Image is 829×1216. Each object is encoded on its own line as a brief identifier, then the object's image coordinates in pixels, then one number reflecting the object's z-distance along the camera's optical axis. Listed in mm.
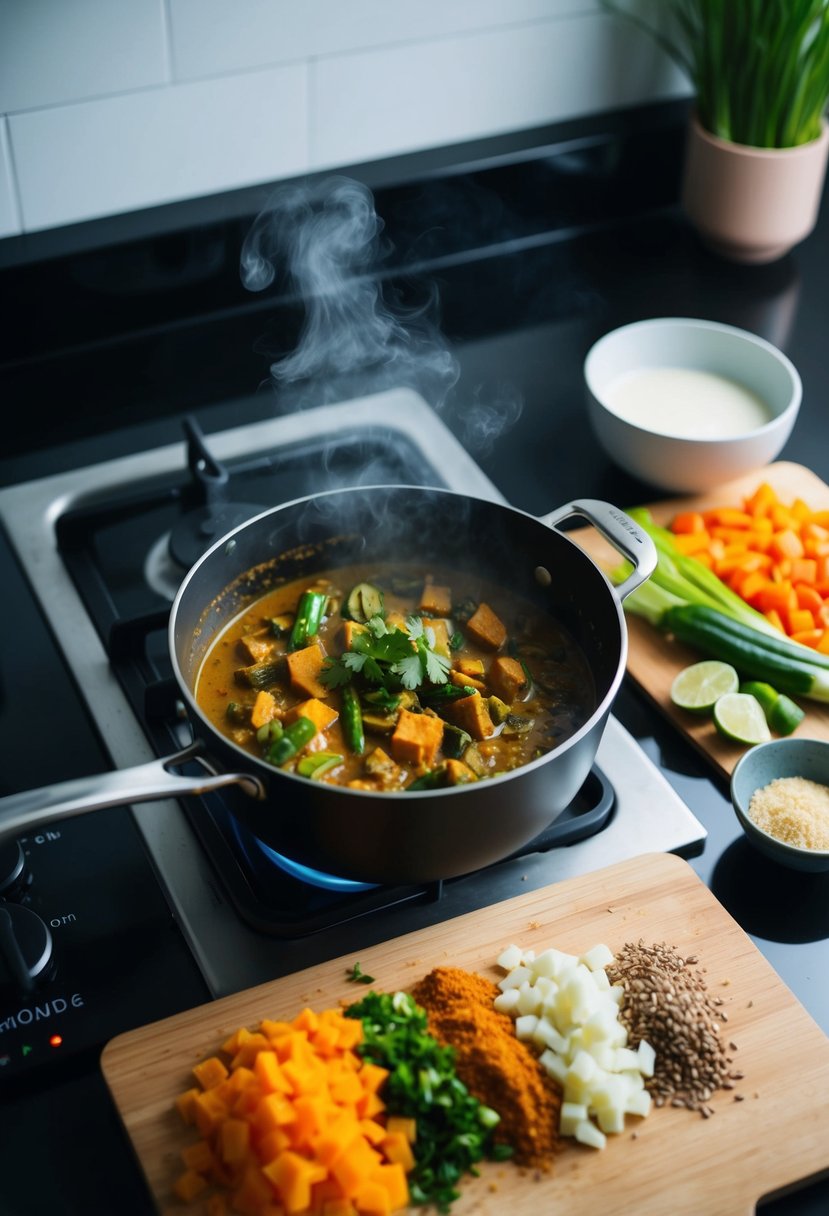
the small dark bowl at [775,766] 1468
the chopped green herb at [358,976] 1280
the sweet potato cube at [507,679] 1492
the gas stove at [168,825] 1305
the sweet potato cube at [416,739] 1385
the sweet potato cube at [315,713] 1408
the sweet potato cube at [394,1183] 1102
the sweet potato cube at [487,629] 1556
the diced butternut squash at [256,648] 1534
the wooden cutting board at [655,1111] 1130
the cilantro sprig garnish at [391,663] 1436
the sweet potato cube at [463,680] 1462
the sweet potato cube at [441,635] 1530
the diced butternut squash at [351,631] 1506
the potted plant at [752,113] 2111
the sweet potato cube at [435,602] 1605
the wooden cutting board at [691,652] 1583
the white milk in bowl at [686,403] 1951
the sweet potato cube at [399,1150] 1124
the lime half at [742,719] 1554
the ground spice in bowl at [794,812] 1425
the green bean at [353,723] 1408
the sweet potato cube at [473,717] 1429
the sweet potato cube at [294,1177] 1071
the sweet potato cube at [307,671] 1472
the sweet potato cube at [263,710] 1431
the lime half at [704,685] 1604
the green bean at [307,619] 1552
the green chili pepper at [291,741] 1354
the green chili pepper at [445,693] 1445
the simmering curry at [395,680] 1394
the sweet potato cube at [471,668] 1498
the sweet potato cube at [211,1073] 1185
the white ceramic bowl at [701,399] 1845
